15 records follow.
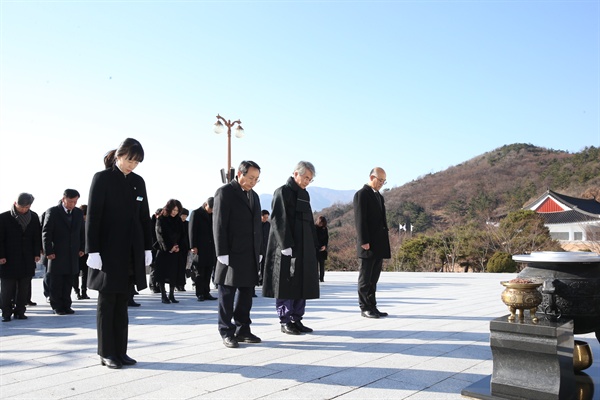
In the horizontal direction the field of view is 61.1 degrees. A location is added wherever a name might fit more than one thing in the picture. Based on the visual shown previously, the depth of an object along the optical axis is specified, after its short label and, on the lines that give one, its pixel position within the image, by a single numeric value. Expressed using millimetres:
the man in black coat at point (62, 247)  7418
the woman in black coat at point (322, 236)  12812
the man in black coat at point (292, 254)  5402
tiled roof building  35938
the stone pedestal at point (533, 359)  3180
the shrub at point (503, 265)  17859
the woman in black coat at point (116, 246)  4039
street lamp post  18250
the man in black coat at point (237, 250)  4906
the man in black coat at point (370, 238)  6473
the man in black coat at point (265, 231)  10633
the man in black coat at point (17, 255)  6824
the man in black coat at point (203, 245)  8820
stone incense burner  3502
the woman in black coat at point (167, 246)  8742
